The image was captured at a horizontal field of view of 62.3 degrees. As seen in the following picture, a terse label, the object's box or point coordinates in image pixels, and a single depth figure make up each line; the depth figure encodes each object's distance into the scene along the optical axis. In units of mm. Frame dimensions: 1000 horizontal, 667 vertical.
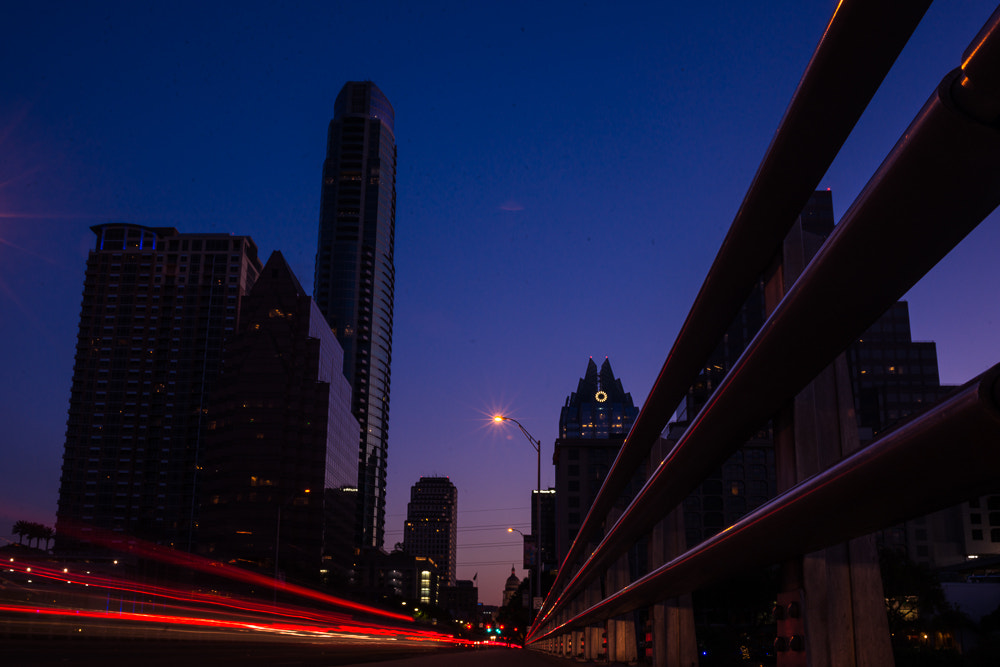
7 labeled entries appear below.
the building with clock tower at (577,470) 159750
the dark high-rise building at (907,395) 88125
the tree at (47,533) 189500
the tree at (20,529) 187250
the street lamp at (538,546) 49044
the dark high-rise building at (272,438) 144625
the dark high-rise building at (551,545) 164038
